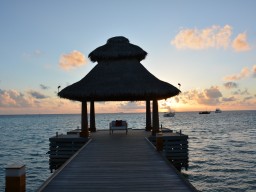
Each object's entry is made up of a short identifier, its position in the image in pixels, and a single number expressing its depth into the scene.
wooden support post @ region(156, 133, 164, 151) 7.49
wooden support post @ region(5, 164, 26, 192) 3.84
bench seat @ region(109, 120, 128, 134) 12.18
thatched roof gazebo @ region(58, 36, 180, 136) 10.56
